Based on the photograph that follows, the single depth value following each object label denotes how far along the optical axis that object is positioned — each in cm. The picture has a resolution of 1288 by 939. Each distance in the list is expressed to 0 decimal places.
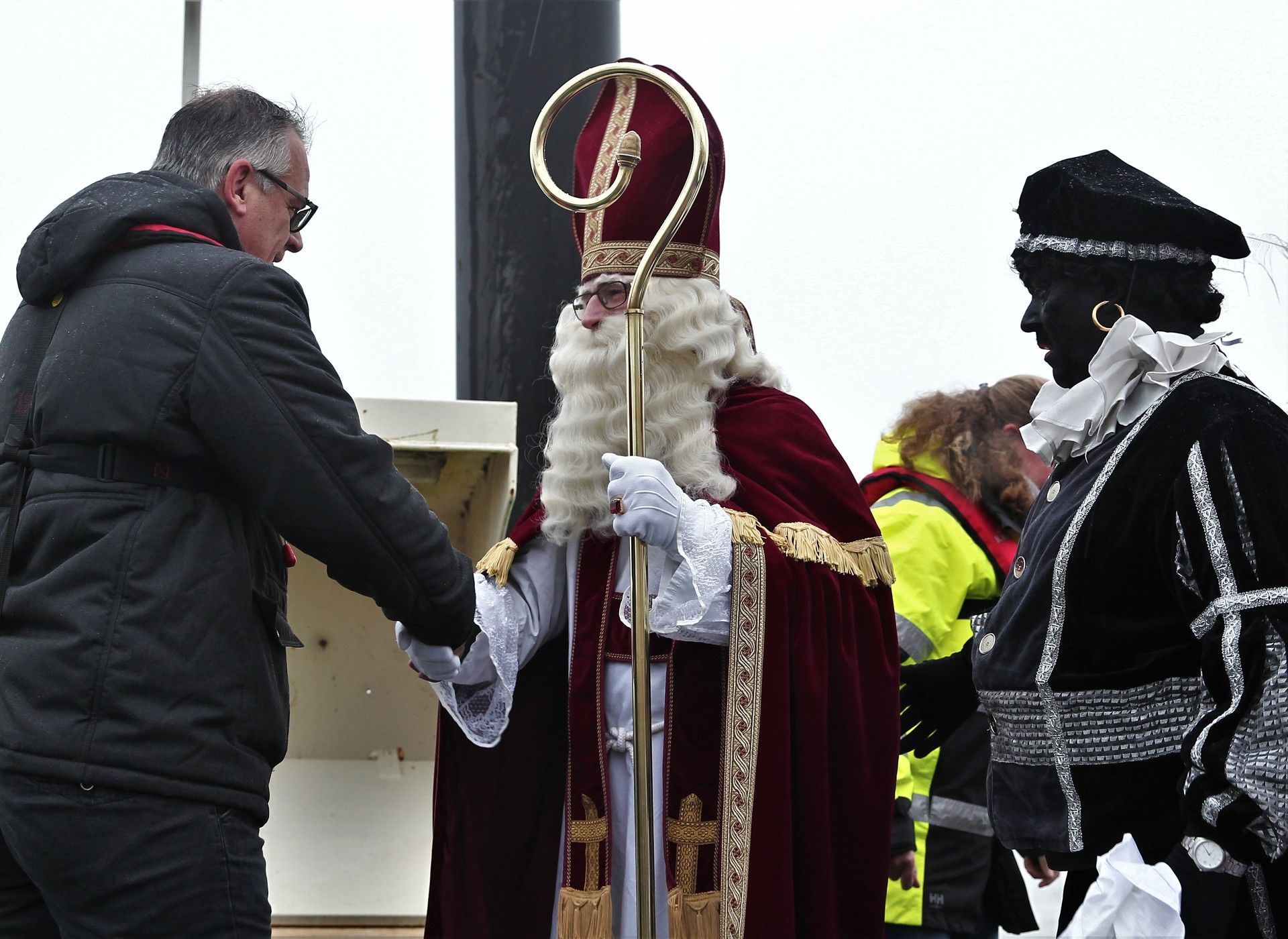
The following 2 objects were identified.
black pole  930
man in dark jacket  428
